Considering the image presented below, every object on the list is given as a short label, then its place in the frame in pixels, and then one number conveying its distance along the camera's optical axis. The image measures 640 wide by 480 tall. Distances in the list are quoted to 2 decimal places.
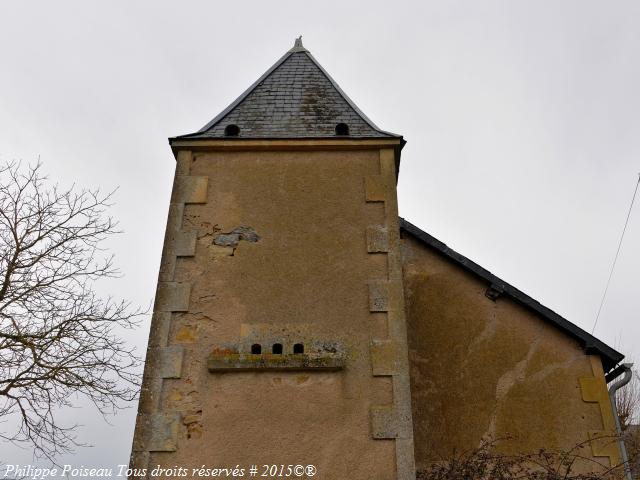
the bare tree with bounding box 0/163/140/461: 7.11
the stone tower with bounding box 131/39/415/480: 4.71
